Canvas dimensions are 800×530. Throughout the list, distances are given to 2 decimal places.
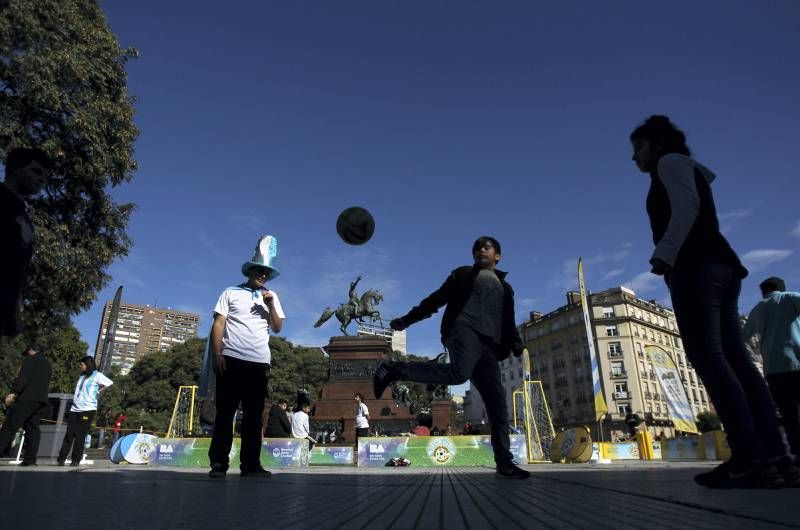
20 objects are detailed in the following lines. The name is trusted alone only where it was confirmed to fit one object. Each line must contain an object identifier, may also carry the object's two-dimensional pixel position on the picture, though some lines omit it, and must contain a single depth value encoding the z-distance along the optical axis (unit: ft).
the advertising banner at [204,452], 33.42
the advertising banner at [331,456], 39.60
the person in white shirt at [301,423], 37.73
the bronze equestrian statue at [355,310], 82.74
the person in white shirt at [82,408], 25.62
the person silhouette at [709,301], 7.99
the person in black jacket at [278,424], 35.88
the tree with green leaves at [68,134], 34.55
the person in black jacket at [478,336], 12.25
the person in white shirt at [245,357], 13.74
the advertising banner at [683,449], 40.70
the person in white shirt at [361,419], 38.81
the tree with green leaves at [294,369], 172.04
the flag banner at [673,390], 34.47
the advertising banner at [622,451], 49.60
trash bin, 31.14
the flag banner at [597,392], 41.91
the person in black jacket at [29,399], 23.16
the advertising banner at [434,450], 34.45
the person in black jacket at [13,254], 7.47
